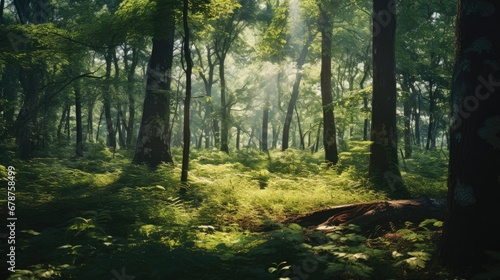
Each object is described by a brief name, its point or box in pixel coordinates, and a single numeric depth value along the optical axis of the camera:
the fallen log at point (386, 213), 5.11
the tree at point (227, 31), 20.97
